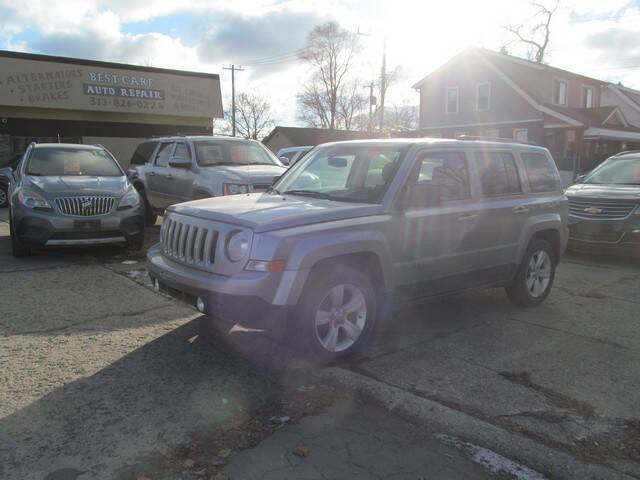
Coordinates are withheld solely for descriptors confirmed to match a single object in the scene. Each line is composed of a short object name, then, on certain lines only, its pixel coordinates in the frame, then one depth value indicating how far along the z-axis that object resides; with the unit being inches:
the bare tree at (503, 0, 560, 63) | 1673.2
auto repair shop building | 784.3
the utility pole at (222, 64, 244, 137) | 2130.2
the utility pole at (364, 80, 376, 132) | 2042.3
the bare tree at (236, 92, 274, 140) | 2787.9
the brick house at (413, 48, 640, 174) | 1115.9
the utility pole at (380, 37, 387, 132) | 1095.6
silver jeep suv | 154.1
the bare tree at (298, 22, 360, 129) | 2214.6
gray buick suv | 298.2
